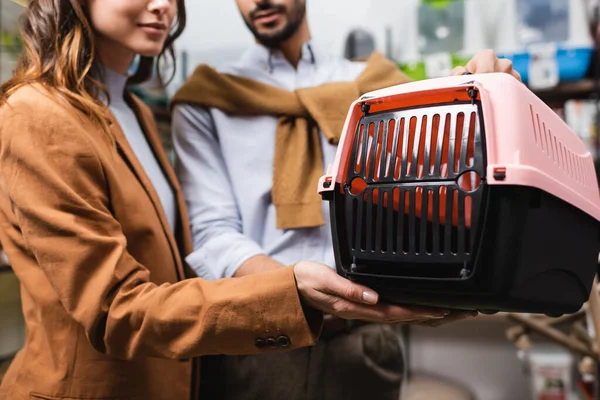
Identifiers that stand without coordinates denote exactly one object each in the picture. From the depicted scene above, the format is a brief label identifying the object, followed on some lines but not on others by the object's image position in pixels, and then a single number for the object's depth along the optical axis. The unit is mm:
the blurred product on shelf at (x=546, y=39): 2293
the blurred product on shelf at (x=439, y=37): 2385
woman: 724
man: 990
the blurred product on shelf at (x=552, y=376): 2363
